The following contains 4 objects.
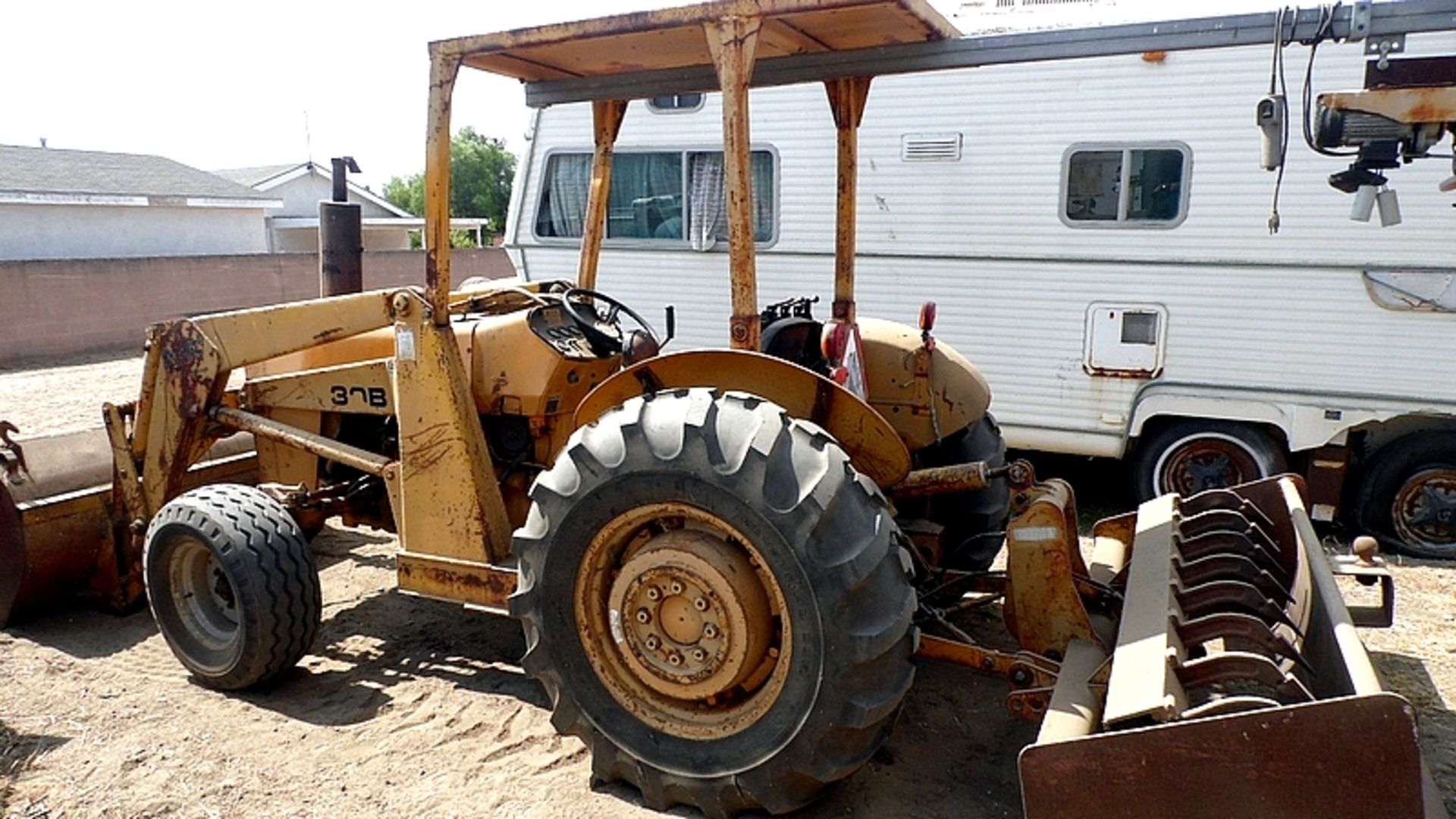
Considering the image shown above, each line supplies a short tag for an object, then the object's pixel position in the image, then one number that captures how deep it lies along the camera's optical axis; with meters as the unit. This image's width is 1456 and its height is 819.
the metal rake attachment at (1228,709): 2.15
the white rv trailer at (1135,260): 5.59
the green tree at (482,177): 46.44
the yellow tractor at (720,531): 2.63
